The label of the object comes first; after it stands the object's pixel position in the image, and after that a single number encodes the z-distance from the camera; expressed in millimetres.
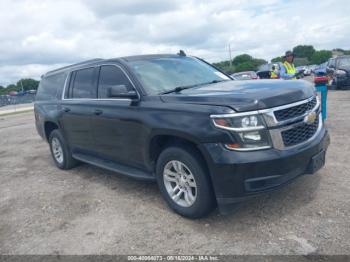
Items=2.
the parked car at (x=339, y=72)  15445
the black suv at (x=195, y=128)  3320
